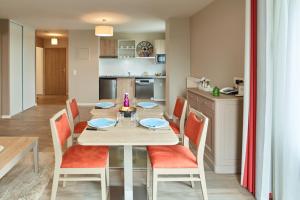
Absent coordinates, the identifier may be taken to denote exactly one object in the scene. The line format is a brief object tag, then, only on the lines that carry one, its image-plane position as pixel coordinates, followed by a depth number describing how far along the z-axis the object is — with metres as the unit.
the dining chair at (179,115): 2.82
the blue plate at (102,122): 2.07
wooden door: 10.54
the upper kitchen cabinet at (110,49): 7.98
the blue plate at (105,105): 2.96
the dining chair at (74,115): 2.91
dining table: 1.77
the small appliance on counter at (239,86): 3.00
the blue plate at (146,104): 3.03
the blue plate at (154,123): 2.07
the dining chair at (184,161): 2.00
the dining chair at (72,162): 2.01
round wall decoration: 8.19
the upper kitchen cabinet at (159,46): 7.85
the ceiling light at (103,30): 5.34
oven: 7.92
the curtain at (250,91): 2.37
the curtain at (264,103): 2.11
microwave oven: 7.95
